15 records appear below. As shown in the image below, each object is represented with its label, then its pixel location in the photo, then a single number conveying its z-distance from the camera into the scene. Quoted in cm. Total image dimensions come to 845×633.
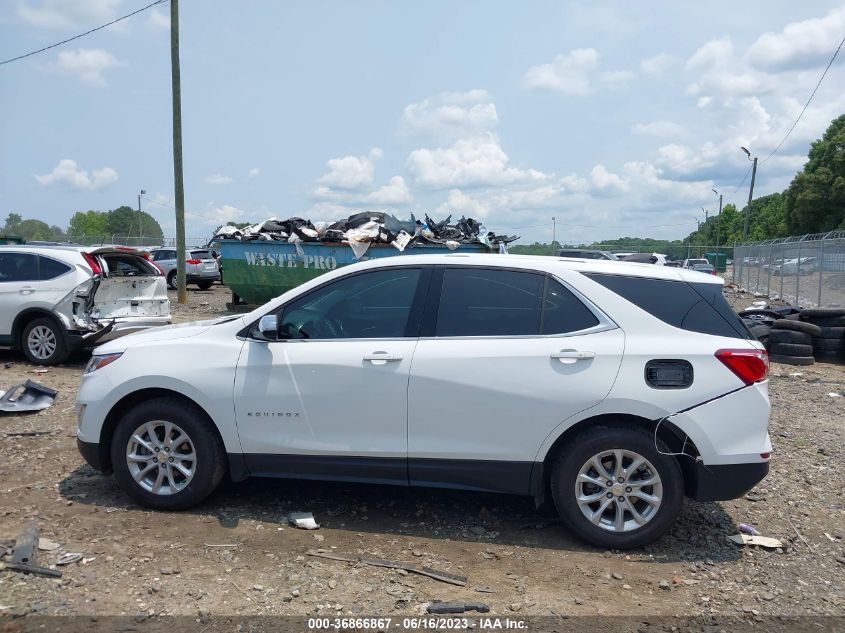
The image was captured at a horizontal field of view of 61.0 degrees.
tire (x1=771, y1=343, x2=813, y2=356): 1120
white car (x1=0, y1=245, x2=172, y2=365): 951
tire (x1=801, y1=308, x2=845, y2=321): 1158
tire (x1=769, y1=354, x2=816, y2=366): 1114
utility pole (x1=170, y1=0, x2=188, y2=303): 1803
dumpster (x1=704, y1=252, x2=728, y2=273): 5344
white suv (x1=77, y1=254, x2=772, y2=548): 429
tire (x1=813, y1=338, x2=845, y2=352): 1138
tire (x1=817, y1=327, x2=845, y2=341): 1137
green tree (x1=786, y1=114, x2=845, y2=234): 5328
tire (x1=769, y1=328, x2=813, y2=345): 1129
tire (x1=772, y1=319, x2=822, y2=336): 1130
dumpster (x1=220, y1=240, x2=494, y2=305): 1579
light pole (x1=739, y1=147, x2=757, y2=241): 4653
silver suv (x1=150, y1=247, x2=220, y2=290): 2595
